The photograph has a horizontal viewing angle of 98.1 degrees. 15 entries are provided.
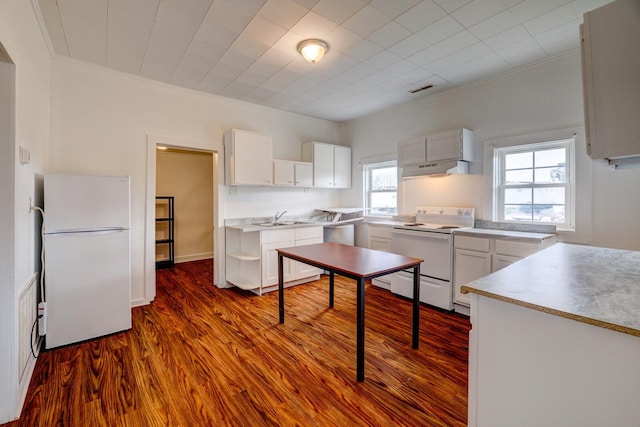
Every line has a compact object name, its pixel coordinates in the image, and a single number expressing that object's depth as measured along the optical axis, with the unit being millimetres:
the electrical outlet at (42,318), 2281
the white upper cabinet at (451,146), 3339
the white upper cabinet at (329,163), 4719
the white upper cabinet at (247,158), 3830
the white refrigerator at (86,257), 2361
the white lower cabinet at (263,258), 3748
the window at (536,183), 2914
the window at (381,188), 4652
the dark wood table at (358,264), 1992
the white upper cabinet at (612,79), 1071
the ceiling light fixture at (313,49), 2561
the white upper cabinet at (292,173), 4273
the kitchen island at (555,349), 879
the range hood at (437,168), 3388
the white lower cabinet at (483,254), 2666
